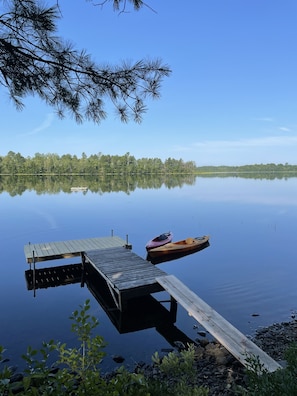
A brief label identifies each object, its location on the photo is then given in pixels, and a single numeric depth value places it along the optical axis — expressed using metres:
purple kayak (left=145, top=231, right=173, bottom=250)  17.59
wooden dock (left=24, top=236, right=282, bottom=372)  6.15
